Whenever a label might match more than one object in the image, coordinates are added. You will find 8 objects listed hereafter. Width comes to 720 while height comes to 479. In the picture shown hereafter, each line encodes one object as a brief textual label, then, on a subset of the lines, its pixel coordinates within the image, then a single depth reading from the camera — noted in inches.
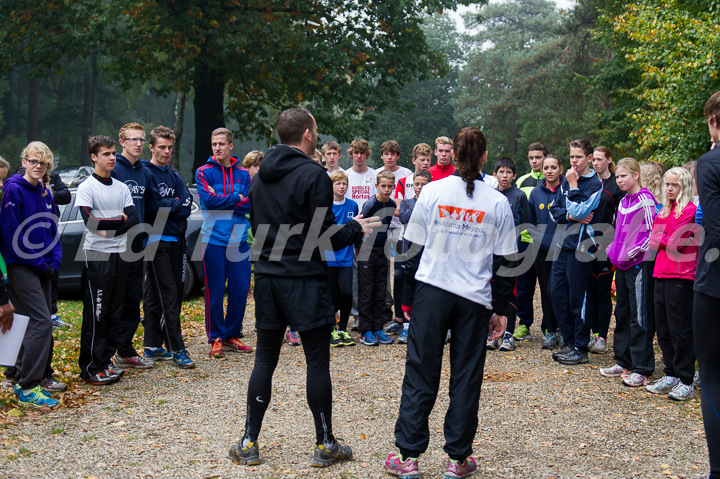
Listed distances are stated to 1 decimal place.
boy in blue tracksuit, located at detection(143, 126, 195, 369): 294.8
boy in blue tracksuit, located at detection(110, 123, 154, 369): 283.6
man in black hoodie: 187.3
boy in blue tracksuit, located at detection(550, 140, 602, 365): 303.7
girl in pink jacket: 254.5
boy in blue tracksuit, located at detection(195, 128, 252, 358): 314.5
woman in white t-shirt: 181.6
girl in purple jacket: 275.3
